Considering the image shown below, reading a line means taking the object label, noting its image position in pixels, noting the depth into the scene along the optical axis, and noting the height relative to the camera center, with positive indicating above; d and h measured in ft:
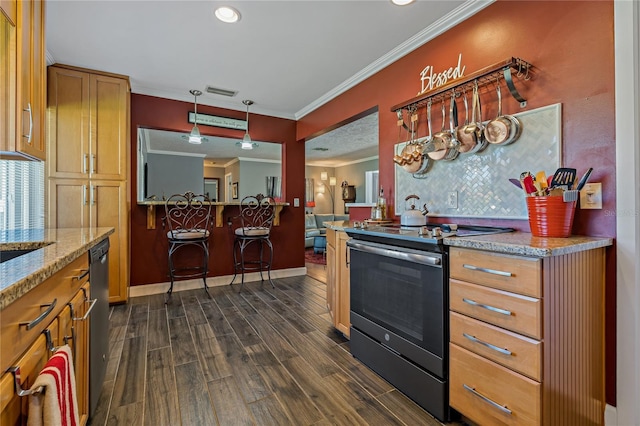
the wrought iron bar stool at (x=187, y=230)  11.17 -0.62
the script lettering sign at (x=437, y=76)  7.02 +3.30
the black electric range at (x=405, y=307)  4.93 -1.73
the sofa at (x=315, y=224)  23.35 -0.88
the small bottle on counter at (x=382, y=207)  8.77 +0.19
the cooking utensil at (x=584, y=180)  4.55 +0.52
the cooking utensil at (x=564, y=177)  4.81 +0.58
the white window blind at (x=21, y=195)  7.51 +0.50
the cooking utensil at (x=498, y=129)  5.92 +1.67
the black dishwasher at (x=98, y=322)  4.63 -1.78
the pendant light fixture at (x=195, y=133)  11.71 +3.06
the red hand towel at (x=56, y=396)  2.32 -1.46
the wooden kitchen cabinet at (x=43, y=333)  2.19 -1.12
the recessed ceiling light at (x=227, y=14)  6.88 +4.56
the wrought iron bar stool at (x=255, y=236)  12.63 -0.92
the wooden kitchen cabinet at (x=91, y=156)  9.57 +1.85
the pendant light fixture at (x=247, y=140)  12.80 +3.04
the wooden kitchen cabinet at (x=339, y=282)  7.55 -1.74
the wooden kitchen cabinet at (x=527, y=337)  3.85 -1.69
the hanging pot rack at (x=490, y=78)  5.67 +2.73
